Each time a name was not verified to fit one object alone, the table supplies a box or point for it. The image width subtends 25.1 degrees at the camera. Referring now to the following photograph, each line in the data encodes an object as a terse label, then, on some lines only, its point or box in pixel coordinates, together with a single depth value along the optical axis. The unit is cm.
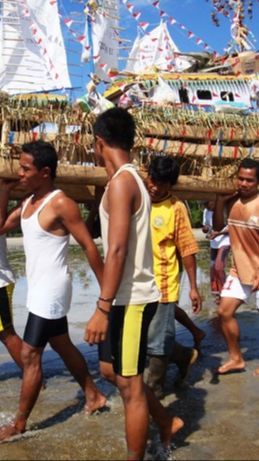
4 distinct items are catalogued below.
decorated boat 430
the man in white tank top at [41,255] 363
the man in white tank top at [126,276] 281
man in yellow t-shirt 426
